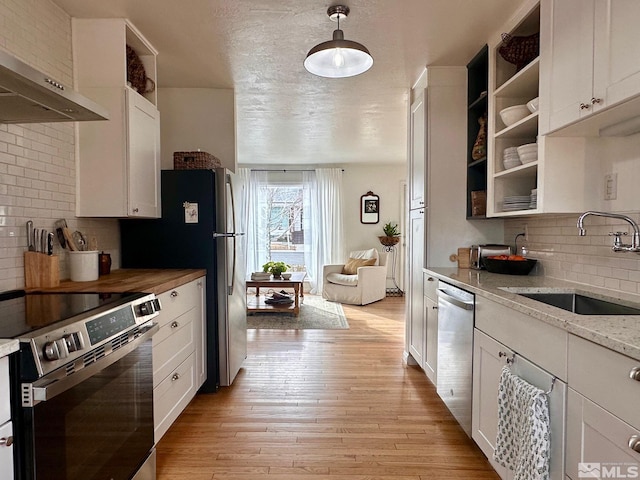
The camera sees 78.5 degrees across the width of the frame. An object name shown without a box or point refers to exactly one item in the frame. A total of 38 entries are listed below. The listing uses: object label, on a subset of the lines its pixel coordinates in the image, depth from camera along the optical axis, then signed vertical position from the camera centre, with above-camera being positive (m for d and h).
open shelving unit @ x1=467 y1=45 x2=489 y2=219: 2.94 +0.85
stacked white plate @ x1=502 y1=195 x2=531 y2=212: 2.22 +0.15
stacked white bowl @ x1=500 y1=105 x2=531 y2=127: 2.26 +0.68
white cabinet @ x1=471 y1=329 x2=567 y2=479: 1.30 -0.67
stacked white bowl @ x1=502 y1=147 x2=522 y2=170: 2.35 +0.43
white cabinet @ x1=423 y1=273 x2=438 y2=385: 2.67 -0.69
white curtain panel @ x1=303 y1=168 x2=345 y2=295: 7.20 +0.18
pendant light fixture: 2.02 +0.92
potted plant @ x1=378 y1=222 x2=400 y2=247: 7.03 -0.15
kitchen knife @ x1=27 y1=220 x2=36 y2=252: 1.95 -0.04
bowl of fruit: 2.43 -0.22
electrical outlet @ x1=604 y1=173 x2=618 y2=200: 1.83 +0.20
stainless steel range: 1.07 -0.50
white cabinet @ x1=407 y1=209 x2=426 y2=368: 3.07 -0.52
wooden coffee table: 5.23 -0.77
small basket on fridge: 2.92 +0.51
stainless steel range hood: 1.24 +0.49
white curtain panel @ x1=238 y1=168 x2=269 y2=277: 7.23 +0.18
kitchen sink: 1.81 -0.35
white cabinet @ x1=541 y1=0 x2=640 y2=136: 1.38 +0.66
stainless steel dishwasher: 2.07 -0.69
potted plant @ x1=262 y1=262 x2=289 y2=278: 5.48 -0.56
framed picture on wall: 7.29 +0.41
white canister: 2.14 -0.20
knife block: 1.94 -0.20
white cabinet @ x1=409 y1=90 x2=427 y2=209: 3.06 +0.64
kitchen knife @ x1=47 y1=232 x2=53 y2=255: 2.02 -0.08
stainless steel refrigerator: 2.77 -0.08
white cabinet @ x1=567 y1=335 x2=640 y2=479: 0.98 -0.51
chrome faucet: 1.57 -0.04
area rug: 4.71 -1.17
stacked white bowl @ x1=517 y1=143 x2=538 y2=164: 2.13 +0.42
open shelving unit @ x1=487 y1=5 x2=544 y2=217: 2.41 +0.59
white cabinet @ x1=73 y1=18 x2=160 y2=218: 2.32 +0.61
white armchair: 6.05 -0.81
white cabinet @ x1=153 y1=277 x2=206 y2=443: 2.02 -0.73
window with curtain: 7.22 +0.19
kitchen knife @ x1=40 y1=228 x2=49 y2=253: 2.00 -0.06
